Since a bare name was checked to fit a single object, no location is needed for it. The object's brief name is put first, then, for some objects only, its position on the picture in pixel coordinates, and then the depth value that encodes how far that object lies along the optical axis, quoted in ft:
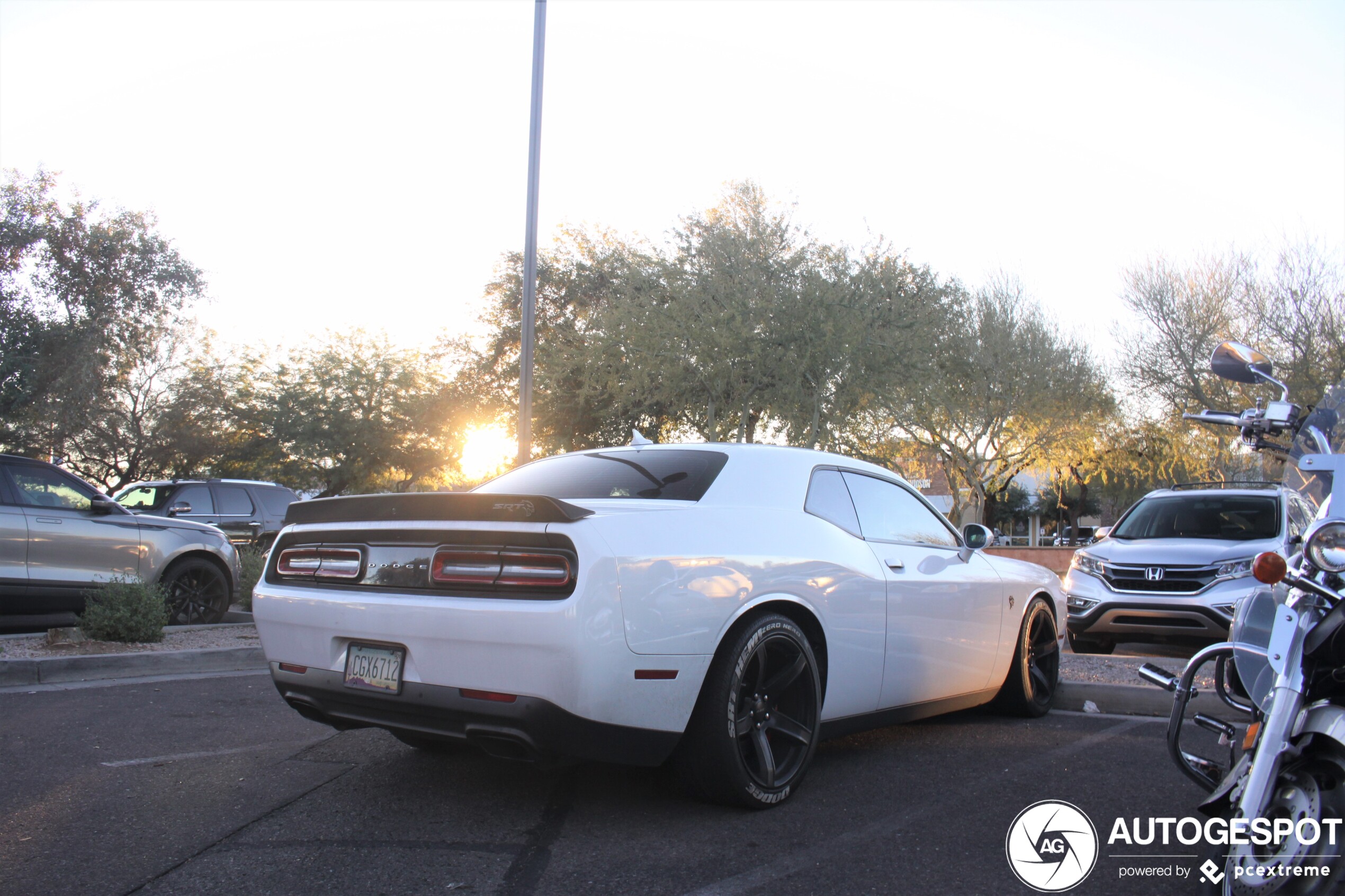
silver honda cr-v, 27.20
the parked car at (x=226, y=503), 45.06
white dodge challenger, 10.79
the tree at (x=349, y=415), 98.07
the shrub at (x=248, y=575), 35.04
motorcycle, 8.21
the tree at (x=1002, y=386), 99.86
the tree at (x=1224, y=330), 81.00
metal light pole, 34.96
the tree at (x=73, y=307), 70.69
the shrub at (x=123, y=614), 24.41
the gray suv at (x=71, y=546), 26.94
